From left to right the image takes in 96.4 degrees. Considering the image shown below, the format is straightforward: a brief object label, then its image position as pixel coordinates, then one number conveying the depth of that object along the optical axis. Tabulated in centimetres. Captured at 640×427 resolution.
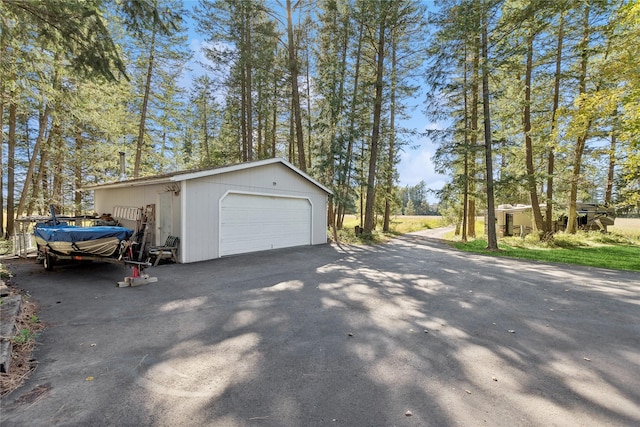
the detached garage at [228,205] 806
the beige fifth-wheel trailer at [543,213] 1725
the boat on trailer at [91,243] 552
